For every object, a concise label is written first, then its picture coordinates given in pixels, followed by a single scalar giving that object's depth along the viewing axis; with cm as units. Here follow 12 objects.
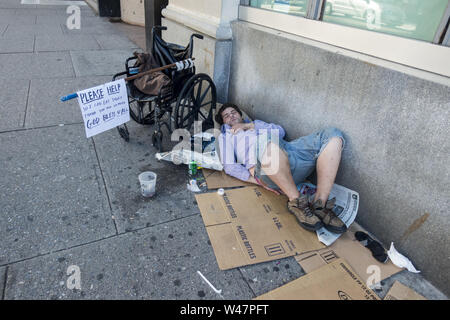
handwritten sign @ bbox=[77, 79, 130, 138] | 236
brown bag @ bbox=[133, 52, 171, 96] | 300
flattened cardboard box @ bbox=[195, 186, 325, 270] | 208
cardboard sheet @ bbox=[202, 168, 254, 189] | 274
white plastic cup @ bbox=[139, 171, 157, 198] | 246
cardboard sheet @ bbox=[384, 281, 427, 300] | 186
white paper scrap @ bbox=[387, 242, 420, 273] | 205
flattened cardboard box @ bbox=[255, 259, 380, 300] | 182
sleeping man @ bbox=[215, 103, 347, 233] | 230
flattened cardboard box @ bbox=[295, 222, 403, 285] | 200
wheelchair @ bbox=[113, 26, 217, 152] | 296
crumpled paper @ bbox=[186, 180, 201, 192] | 265
